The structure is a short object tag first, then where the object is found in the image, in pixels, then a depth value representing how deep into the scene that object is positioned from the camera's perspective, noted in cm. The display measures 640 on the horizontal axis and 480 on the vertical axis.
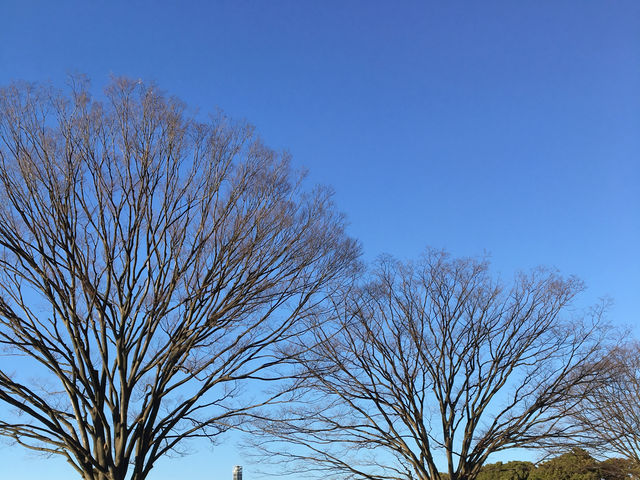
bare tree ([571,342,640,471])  1468
